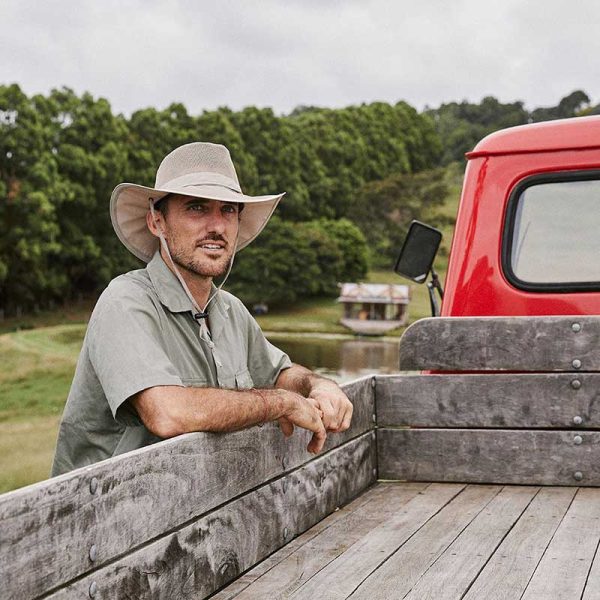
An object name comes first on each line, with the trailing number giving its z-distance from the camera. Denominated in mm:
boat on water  55312
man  3301
